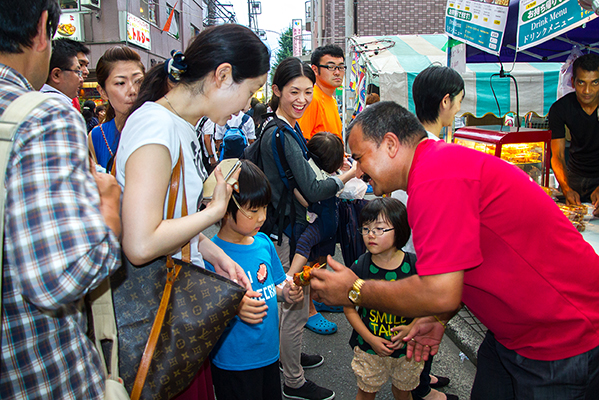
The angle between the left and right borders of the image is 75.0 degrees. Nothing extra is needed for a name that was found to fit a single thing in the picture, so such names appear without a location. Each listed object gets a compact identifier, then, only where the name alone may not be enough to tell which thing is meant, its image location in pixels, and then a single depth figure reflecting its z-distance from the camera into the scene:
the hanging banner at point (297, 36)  34.69
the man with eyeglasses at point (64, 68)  3.09
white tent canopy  5.86
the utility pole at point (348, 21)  11.08
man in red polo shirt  1.39
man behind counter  3.92
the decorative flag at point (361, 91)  8.59
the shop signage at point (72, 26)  15.61
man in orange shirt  4.09
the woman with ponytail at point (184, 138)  1.23
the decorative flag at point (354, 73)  9.64
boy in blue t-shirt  2.07
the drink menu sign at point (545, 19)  3.63
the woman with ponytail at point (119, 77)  2.75
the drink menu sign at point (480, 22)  4.65
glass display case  3.78
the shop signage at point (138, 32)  16.54
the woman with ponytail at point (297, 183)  2.77
